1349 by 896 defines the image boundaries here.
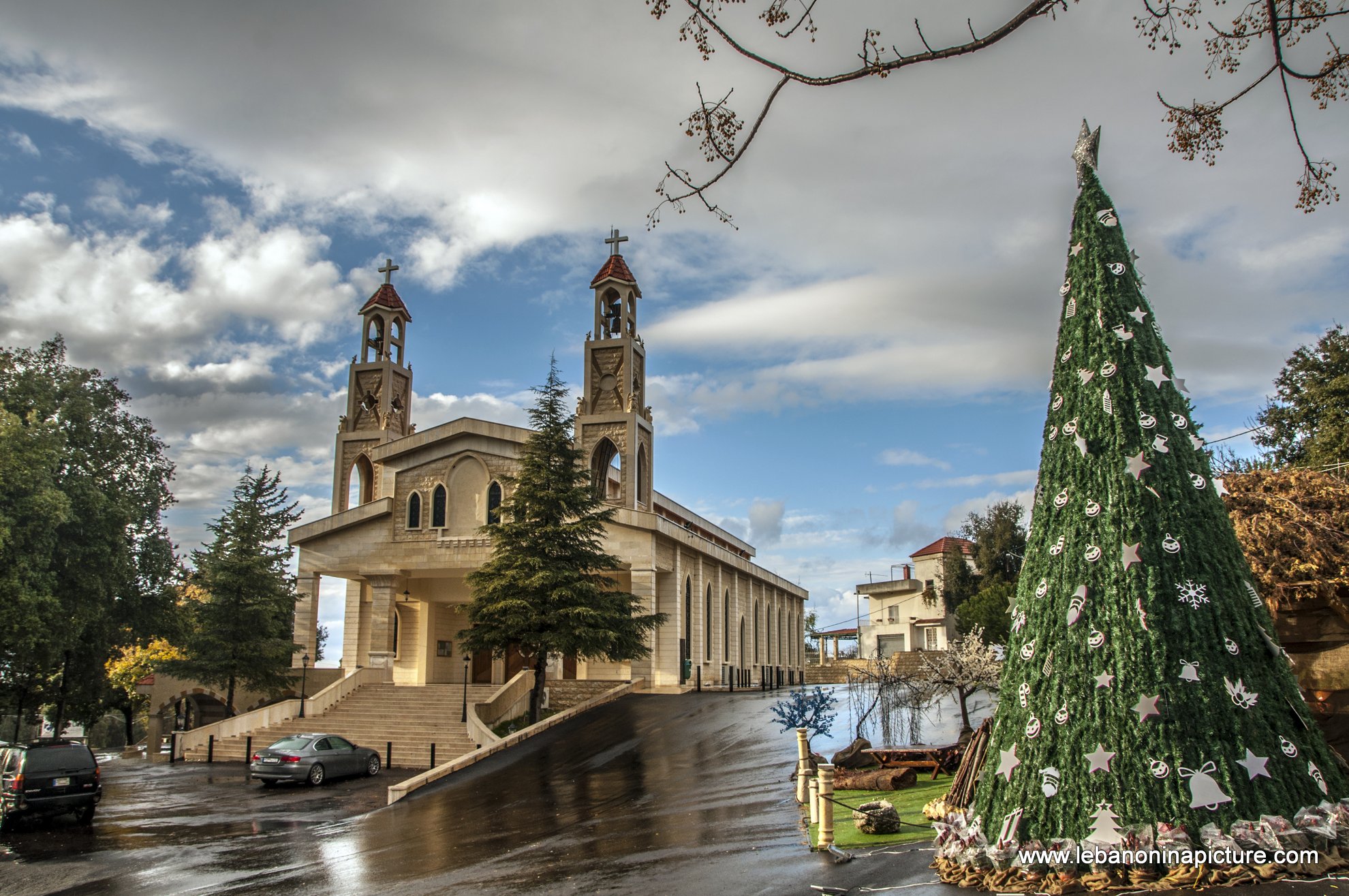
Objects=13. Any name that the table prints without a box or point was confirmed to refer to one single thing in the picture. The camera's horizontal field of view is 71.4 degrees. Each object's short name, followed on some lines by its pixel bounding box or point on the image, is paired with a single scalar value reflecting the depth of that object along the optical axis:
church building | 36.12
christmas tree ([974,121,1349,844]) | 7.52
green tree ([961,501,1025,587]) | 51.31
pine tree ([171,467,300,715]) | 32.19
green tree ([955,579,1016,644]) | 41.91
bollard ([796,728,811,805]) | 12.64
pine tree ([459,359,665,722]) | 27.30
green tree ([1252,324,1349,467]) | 28.56
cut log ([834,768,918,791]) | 13.59
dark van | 16.34
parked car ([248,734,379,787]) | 21.92
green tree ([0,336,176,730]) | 31.91
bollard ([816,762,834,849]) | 10.22
